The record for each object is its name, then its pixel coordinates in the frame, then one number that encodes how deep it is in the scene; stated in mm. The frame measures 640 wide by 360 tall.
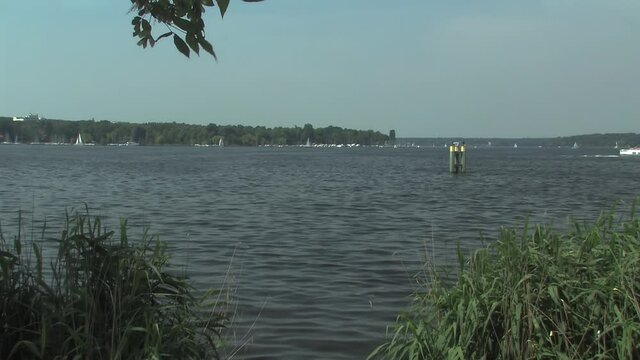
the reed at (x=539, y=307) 6117
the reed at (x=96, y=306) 5625
